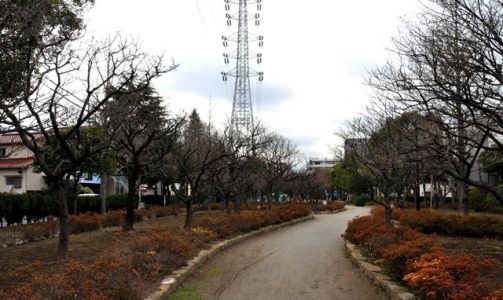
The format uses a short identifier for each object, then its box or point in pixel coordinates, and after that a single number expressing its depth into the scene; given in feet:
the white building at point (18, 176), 128.77
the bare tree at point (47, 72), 22.33
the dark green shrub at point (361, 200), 235.52
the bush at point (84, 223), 60.70
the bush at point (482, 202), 116.49
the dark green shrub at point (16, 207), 71.67
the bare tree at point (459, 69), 27.32
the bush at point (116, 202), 110.22
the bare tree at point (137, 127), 41.86
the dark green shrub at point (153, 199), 149.34
